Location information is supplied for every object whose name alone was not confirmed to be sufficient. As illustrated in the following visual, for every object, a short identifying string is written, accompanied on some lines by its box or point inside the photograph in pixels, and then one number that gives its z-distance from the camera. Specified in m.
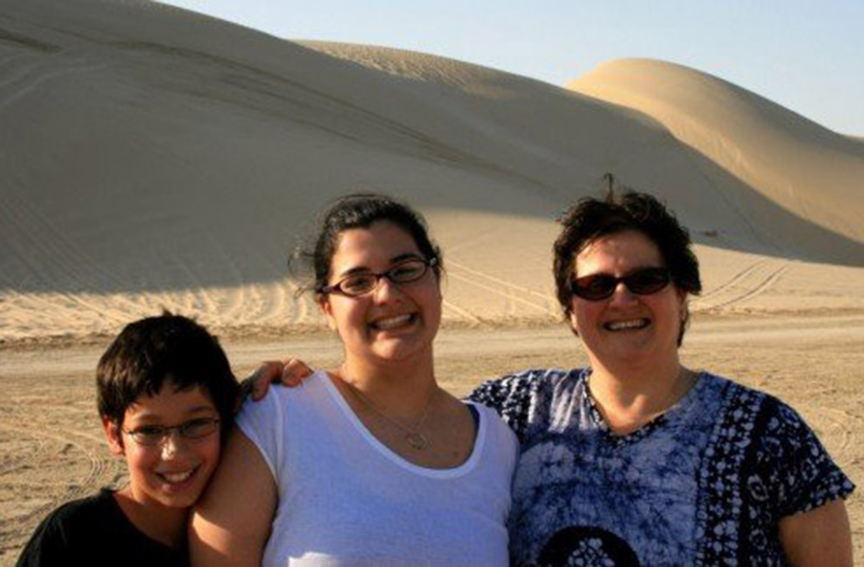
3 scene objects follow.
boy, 2.43
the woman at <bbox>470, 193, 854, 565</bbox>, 2.57
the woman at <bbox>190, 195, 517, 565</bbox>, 2.42
